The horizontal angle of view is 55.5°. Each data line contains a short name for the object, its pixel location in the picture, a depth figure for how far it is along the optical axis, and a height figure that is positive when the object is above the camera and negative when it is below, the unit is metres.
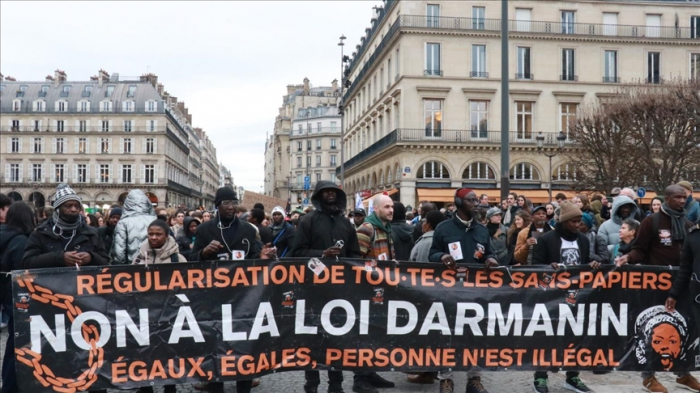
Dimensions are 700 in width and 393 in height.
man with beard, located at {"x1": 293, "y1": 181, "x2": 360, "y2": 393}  6.42 -0.16
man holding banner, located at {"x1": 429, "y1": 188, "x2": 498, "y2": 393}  6.49 -0.24
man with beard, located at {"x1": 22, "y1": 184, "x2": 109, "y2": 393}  5.69 -0.22
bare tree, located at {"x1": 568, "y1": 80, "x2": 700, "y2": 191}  29.06 +3.59
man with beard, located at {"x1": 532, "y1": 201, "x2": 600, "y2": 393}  6.72 -0.30
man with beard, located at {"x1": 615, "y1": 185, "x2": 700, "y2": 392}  6.71 -0.21
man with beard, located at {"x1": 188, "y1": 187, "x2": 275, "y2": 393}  6.68 -0.18
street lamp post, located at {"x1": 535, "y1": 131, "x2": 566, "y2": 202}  26.41 +3.10
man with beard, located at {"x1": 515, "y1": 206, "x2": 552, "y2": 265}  8.32 -0.21
